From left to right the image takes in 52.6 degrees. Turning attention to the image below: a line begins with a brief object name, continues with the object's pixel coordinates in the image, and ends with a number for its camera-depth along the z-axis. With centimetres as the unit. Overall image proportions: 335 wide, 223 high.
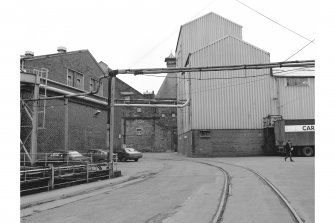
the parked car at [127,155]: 3253
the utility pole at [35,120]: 2092
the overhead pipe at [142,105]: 2662
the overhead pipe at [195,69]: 1630
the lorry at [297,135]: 3120
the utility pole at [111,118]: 1718
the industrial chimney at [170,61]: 7512
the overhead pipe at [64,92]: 1795
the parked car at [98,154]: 2696
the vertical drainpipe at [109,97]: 1748
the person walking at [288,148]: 2508
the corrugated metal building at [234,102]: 3500
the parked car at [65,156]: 2170
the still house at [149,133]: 5850
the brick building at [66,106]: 2256
